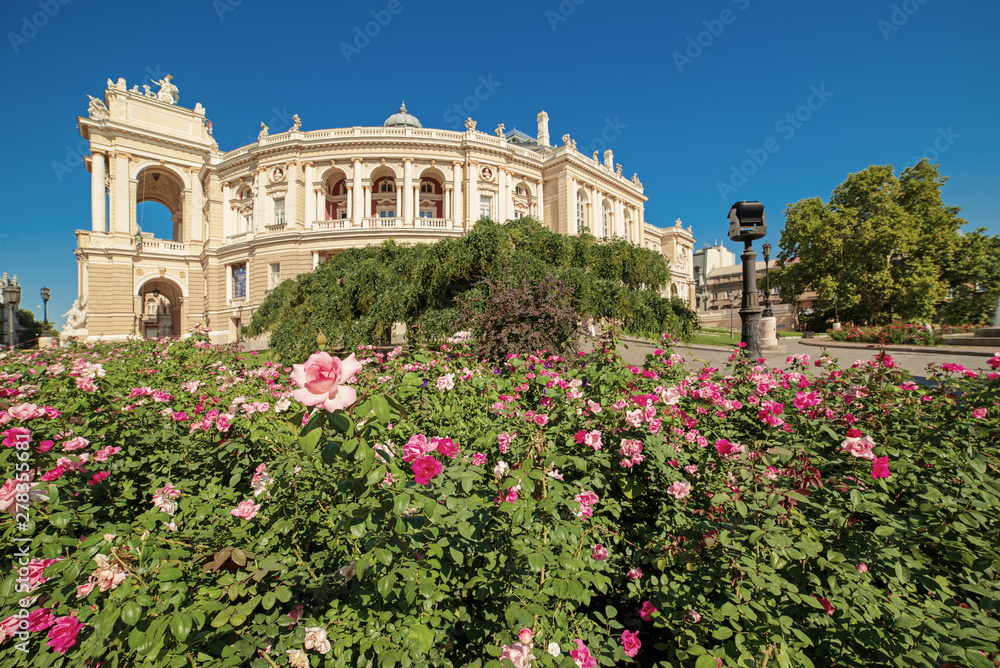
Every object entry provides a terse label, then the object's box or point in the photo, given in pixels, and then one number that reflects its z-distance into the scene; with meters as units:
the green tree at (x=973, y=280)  24.38
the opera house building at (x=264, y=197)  27.28
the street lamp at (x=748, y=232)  7.91
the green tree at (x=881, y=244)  22.83
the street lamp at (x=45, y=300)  18.88
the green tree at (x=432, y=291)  11.07
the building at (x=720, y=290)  42.69
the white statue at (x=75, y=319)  28.25
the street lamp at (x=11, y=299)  13.34
